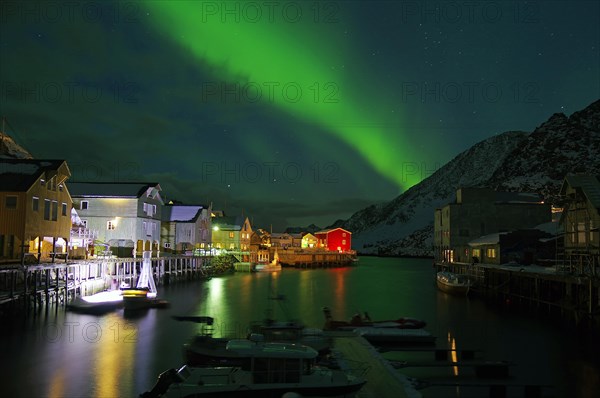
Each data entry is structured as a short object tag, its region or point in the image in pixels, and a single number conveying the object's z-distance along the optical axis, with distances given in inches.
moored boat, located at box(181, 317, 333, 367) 847.7
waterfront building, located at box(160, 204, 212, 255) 3764.0
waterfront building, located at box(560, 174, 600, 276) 1782.7
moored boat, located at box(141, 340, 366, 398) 708.0
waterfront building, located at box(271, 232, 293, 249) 7207.2
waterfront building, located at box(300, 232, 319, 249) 7283.5
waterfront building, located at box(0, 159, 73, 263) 1806.1
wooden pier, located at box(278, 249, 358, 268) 5900.6
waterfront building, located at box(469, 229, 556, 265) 2684.5
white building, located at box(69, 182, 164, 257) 2829.7
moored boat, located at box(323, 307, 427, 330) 1381.6
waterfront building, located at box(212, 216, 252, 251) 5152.6
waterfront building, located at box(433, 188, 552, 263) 3481.8
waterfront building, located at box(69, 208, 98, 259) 2440.9
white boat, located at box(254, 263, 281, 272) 4753.7
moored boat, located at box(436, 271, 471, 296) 2527.1
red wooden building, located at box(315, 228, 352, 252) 7081.7
